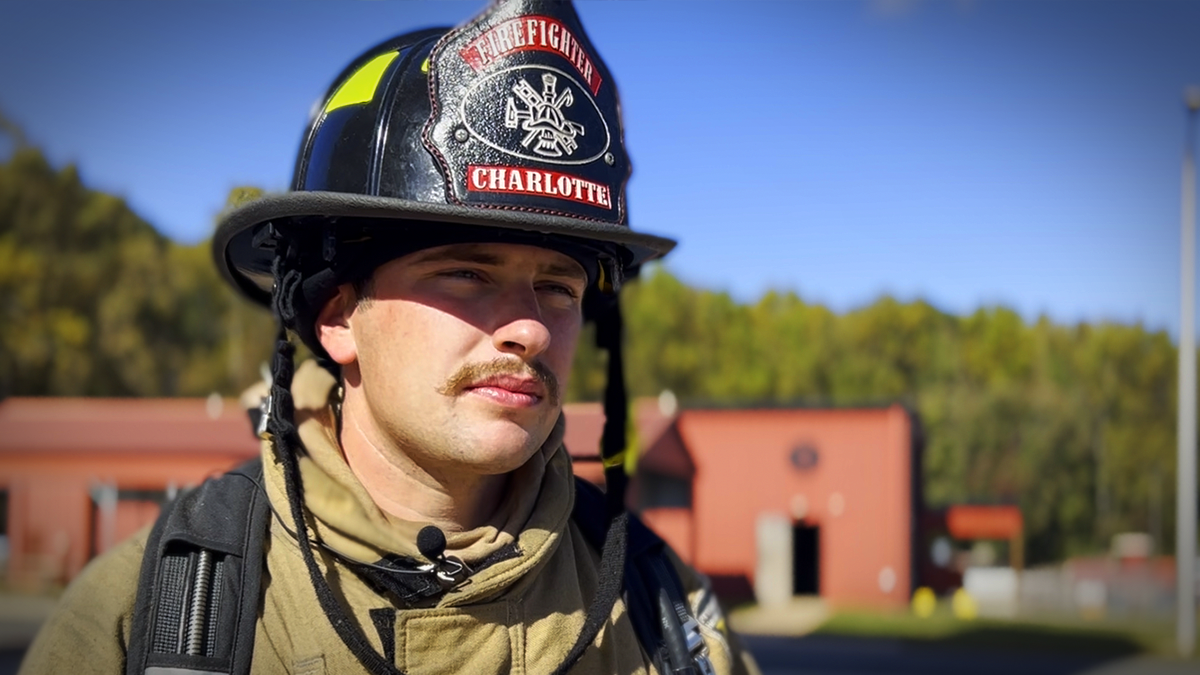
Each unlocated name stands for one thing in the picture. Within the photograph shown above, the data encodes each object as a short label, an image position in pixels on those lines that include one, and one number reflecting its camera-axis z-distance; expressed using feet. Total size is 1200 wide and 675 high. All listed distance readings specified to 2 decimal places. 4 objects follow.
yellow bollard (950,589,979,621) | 88.89
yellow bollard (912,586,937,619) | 89.45
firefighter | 5.72
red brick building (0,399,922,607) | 84.89
